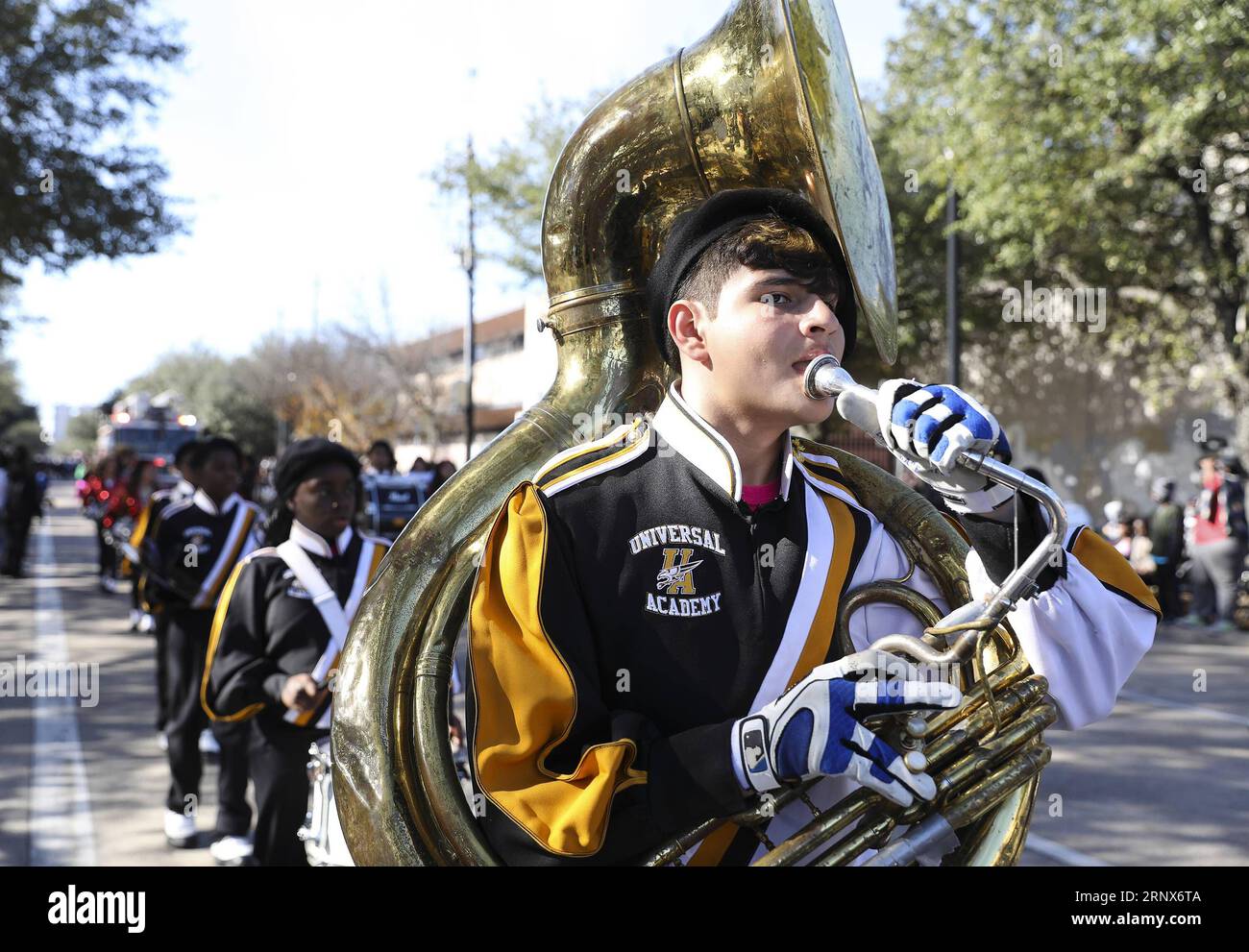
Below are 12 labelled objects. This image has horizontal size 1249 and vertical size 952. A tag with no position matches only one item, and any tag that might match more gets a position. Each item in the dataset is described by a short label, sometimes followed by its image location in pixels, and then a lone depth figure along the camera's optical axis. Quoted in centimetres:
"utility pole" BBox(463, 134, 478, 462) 1456
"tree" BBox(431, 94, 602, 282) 1805
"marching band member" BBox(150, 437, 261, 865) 467
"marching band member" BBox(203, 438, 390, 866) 364
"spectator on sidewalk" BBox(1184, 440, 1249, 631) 1112
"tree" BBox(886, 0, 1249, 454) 1166
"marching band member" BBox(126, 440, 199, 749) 602
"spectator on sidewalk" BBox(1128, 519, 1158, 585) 1168
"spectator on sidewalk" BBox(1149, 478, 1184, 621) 1180
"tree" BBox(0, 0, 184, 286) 1170
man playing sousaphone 151
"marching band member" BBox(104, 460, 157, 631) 1118
